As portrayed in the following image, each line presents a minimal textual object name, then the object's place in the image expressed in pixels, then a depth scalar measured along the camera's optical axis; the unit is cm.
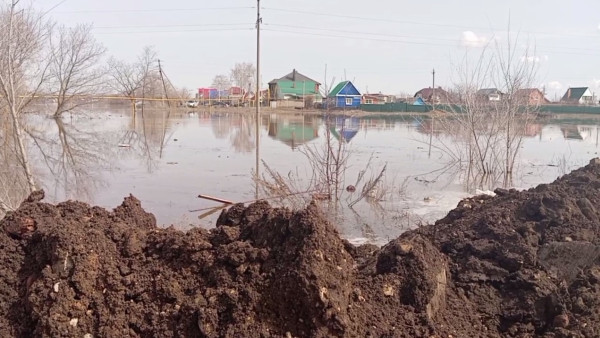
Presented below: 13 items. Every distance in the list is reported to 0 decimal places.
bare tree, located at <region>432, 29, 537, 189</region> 1430
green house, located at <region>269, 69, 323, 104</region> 8299
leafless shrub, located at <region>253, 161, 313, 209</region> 995
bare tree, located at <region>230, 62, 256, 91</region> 9614
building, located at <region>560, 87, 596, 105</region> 8619
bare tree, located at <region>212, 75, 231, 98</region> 10320
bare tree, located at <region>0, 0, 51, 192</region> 634
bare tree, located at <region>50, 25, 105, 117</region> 3257
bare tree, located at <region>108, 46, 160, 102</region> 7494
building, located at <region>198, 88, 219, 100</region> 9806
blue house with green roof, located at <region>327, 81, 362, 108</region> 6575
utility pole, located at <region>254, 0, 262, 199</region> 3538
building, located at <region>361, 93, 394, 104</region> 8053
